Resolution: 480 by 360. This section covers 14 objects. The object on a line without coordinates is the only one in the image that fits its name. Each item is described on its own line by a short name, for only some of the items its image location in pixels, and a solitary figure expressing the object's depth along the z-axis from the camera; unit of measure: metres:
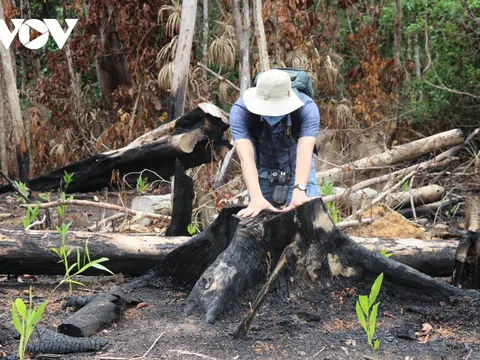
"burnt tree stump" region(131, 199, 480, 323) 4.21
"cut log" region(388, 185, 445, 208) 9.29
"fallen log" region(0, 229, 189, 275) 5.28
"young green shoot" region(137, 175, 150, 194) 7.39
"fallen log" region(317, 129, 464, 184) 9.88
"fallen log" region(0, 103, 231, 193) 7.47
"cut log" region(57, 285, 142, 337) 3.88
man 4.39
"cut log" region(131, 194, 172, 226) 8.34
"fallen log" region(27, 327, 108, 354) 3.63
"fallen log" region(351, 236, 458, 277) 5.52
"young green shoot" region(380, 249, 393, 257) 5.26
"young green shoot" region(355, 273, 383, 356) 3.30
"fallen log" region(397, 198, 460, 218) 9.48
